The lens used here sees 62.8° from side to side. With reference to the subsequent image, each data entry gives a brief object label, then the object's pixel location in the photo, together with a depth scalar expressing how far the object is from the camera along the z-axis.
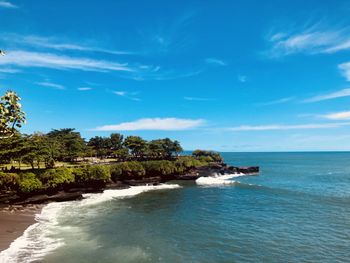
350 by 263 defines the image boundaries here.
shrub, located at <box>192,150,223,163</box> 159.62
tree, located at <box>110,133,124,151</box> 139.50
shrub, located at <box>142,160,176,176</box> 90.50
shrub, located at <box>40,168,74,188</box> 60.53
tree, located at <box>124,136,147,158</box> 117.56
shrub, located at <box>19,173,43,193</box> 55.81
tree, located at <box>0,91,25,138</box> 12.96
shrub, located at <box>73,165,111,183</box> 68.00
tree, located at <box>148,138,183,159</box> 124.97
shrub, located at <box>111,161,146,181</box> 80.09
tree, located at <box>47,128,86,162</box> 93.62
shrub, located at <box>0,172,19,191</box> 54.78
